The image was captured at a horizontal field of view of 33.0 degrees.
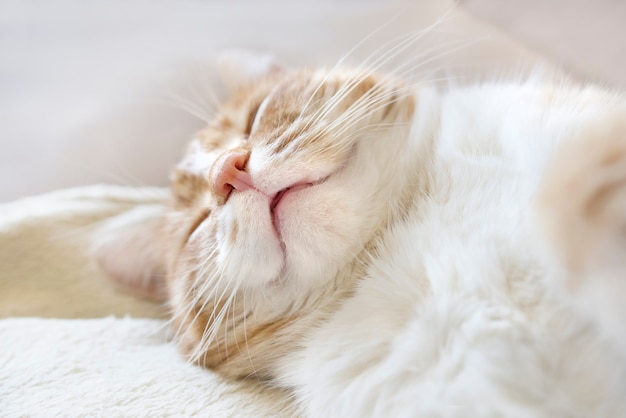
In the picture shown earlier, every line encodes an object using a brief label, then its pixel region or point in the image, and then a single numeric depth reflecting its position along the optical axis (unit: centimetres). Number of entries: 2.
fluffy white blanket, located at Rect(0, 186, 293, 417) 34
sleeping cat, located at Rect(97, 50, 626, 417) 29
